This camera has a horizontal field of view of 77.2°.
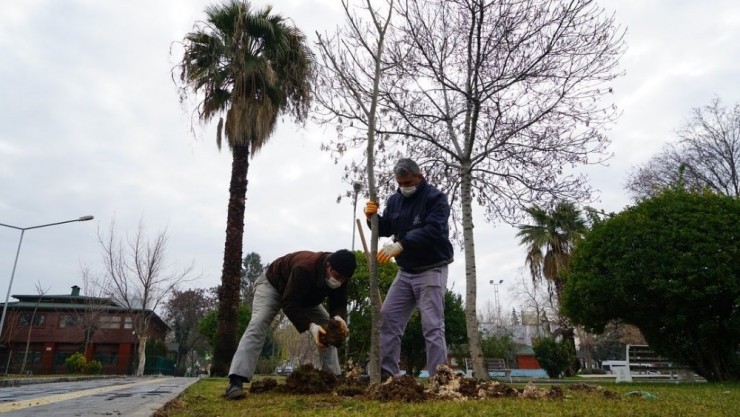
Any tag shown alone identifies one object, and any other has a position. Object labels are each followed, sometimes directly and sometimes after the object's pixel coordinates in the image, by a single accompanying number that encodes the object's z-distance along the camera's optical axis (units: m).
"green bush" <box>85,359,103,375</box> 24.22
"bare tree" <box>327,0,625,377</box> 6.93
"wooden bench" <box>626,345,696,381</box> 11.65
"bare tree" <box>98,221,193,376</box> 25.52
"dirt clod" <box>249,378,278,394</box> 4.04
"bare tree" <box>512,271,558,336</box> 37.91
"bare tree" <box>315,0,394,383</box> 3.96
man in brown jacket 3.86
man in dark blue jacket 4.01
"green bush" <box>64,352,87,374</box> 23.62
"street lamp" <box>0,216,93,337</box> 18.41
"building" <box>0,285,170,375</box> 35.59
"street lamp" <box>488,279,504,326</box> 64.19
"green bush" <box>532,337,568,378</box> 18.98
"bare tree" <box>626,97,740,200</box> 20.53
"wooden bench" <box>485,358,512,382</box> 17.72
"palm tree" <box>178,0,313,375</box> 13.17
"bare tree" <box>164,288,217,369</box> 46.38
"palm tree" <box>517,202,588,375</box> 22.92
